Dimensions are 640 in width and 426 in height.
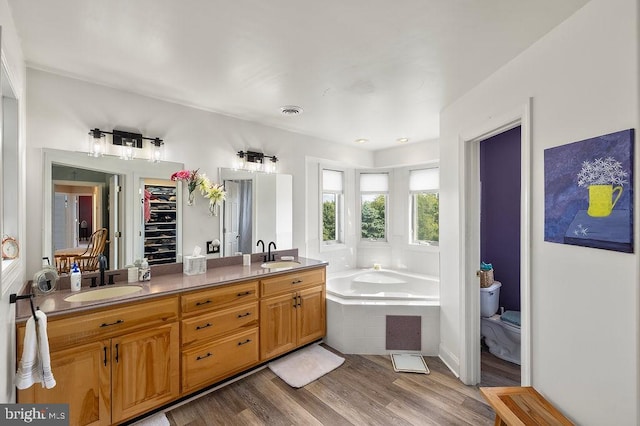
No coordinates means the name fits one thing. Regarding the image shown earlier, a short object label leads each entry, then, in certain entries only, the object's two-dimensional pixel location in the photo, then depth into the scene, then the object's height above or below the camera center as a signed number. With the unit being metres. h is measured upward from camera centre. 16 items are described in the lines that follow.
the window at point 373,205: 4.90 +0.12
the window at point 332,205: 4.64 +0.11
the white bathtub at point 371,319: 2.99 -1.15
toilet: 2.85 -1.18
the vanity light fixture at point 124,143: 2.31 +0.59
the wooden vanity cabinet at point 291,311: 2.73 -1.02
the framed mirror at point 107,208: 2.15 +0.03
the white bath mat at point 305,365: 2.57 -1.49
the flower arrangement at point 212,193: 2.89 +0.20
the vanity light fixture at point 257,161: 3.23 +0.59
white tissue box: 2.64 -0.49
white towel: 1.45 -0.76
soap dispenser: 2.07 -0.49
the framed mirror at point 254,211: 3.12 +0.01
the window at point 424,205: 4.41 +0.11
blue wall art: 1.21 +0.09
